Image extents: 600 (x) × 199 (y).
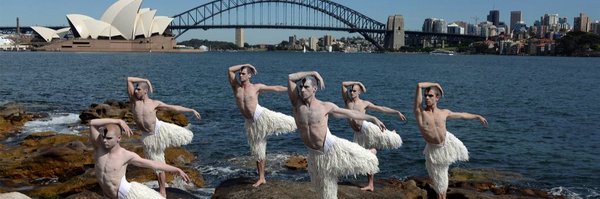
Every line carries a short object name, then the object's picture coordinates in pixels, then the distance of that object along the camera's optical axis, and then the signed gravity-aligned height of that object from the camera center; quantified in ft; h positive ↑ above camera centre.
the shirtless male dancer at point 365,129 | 31.12 -4.68
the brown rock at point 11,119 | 69.91 -10.56
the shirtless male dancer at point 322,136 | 23.31 -3.86
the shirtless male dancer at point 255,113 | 30.42 -3.77
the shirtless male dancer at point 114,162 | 20.08 -4.30
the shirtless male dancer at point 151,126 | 29.19 -4.35
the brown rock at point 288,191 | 29.49 -7.81
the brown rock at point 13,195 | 28.96 -7.91
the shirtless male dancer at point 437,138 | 26.91 -4.52
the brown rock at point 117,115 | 76.79 -9.90
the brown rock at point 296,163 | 50.90 -10.84
